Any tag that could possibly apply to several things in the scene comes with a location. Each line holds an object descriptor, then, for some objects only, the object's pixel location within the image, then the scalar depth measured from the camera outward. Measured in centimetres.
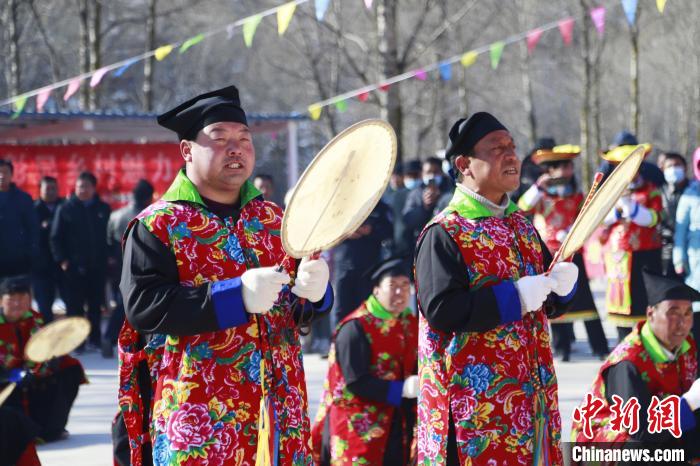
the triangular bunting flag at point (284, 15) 1412
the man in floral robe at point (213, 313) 549
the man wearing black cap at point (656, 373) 819
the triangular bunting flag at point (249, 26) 1535
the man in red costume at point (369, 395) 916
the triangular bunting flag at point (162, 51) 1543
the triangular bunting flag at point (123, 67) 1642
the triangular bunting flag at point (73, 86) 1672
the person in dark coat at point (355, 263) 1618
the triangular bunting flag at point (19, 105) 1710
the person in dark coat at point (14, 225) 1582
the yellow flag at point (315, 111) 1930
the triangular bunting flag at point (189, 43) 1580
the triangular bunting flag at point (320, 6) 1373
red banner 2178
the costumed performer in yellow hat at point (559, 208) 1518
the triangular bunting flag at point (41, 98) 1811
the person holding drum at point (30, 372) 1110
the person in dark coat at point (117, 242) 1628
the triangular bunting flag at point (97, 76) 1660
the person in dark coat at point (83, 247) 1717
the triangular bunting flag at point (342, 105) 1995
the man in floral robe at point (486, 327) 623
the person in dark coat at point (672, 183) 1679
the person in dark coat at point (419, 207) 1773
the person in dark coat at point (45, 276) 1743
